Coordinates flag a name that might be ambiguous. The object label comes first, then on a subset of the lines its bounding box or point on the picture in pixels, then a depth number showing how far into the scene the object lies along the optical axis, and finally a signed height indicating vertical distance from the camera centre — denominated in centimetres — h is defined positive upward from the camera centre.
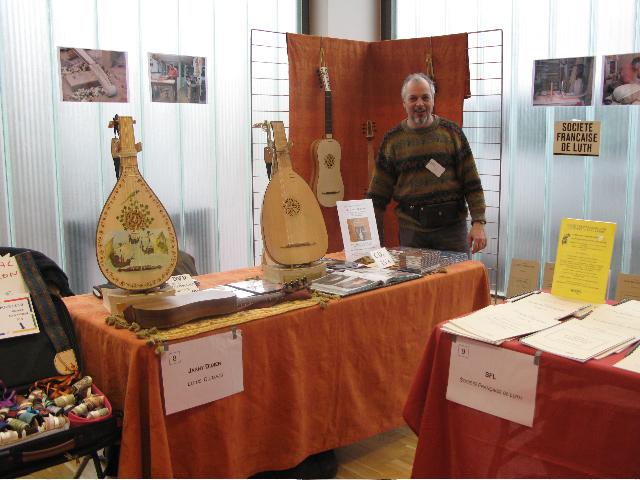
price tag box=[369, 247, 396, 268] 208 -35
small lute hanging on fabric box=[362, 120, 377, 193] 306 +6
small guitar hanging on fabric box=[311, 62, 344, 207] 301 +1
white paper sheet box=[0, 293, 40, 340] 142 -39
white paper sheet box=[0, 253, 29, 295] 149 -30
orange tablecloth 133 -62
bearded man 243 -6
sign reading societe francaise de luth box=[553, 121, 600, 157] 237 +11
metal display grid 327 +34
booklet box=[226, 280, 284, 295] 171 -38
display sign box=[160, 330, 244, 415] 135 -51
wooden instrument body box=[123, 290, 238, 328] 140 -37
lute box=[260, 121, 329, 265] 182 -17
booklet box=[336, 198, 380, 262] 212 -24
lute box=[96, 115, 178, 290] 149 -18
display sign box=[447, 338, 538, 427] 116 -46
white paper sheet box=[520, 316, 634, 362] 113 -37
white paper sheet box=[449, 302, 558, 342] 124 -36
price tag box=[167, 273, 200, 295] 169 -36
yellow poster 134 -23
